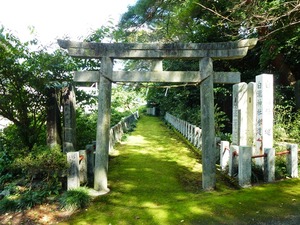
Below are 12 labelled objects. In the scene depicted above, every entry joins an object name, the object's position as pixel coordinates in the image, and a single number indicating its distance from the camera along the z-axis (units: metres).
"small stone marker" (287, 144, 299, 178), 5.82
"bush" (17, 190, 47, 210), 4.90
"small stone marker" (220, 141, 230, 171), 7.04
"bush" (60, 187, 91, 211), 4.74
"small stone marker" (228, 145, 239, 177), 6.09
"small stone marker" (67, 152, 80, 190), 5.37
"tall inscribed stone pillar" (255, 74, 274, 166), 6.34
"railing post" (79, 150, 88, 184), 5.87
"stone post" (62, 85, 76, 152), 6.47
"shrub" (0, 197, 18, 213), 4.84
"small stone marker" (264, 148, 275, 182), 5.57
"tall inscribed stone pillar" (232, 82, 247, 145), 7.28
